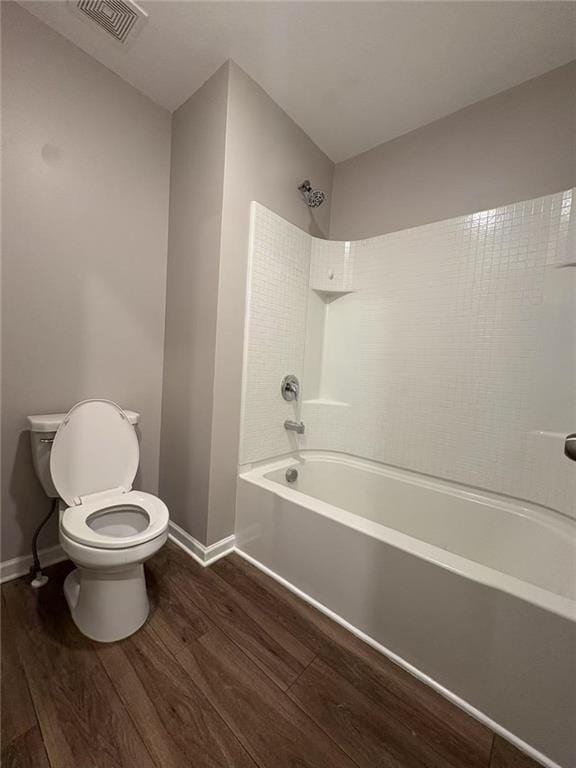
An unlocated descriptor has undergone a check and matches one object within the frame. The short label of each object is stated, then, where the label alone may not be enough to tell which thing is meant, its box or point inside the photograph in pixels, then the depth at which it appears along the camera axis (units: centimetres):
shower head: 175
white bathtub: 82
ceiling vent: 117
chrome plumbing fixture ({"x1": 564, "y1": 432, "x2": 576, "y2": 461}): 71
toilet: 102
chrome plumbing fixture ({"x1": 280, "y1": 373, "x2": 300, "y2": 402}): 183
